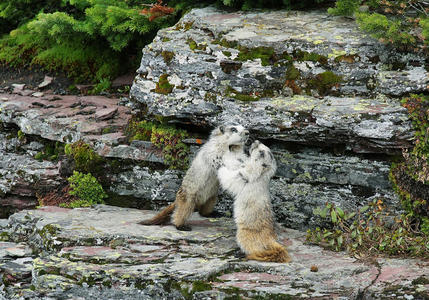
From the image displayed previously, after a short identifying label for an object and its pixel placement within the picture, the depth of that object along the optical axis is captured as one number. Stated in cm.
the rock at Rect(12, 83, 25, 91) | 2454
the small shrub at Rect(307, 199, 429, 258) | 1534
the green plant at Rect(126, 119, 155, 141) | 2008
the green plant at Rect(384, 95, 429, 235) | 1622
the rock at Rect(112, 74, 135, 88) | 2489
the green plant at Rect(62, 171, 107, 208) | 1943
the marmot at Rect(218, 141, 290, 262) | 1531
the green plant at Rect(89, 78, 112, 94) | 2470
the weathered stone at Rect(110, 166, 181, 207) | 1927
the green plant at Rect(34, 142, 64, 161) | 2100
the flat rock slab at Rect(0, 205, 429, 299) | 1341
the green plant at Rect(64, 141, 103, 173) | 1964
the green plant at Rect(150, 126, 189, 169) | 1914
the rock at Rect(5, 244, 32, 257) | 1644
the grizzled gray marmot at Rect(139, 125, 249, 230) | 1709
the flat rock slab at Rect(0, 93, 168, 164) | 1969
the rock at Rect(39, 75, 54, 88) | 2478
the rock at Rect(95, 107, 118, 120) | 2184
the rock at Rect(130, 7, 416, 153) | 1697
